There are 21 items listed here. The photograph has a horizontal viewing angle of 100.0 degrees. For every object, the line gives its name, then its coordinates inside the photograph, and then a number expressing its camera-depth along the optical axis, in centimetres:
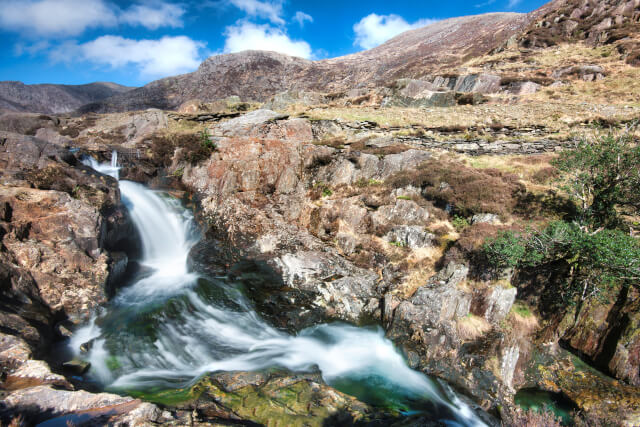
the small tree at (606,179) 1020
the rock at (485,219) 1221
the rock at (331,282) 1098
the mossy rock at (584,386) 727
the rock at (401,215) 1364
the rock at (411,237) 1248
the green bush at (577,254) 795
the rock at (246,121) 2253
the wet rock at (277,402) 613
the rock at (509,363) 853
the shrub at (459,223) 1273
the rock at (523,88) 2791
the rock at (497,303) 943
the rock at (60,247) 903
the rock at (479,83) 3016
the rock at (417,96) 2867
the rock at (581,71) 2732
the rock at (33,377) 559
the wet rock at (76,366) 717
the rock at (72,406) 489
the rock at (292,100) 3238
